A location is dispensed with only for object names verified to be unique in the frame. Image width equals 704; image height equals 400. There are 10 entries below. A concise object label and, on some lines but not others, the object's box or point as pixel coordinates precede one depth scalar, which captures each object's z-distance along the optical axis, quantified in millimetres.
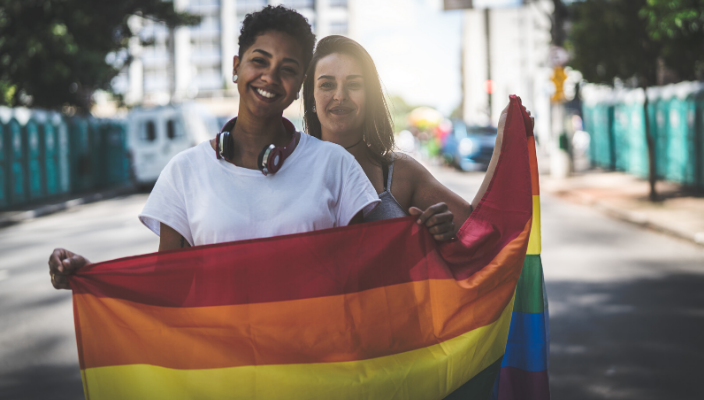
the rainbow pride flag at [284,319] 2426
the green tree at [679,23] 10625
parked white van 22266
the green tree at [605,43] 18703
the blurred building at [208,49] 106375
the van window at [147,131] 22531
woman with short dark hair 2332
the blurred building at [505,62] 61888
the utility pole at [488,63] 35369
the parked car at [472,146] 25766
